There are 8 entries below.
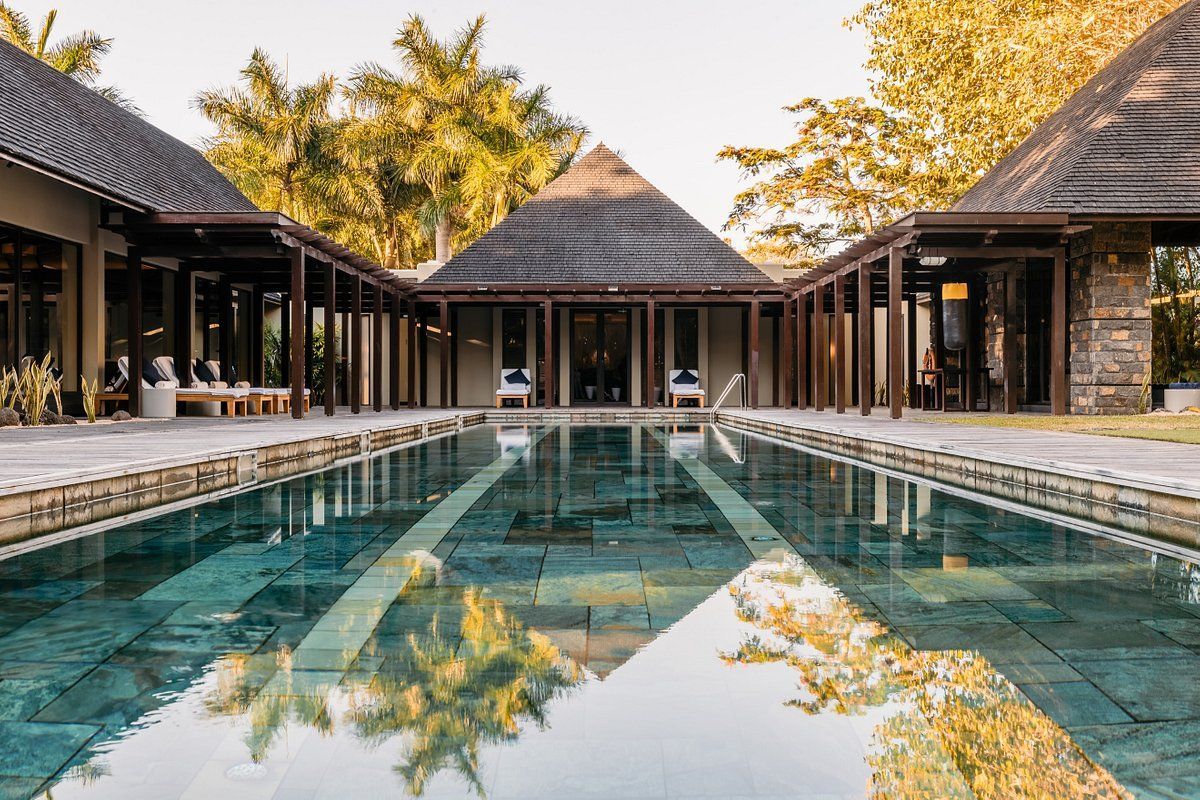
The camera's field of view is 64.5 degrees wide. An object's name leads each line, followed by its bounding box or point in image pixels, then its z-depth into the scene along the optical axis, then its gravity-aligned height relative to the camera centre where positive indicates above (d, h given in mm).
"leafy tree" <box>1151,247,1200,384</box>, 15180 +1156
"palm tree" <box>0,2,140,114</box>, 28125 +10554
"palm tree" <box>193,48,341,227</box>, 32062 +8936
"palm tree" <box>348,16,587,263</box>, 28406 +8536
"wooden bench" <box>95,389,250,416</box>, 13586 -109
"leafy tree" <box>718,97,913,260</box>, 28672 +6784
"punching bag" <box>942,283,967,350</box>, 16188 +1248
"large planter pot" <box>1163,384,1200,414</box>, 13719 -108
